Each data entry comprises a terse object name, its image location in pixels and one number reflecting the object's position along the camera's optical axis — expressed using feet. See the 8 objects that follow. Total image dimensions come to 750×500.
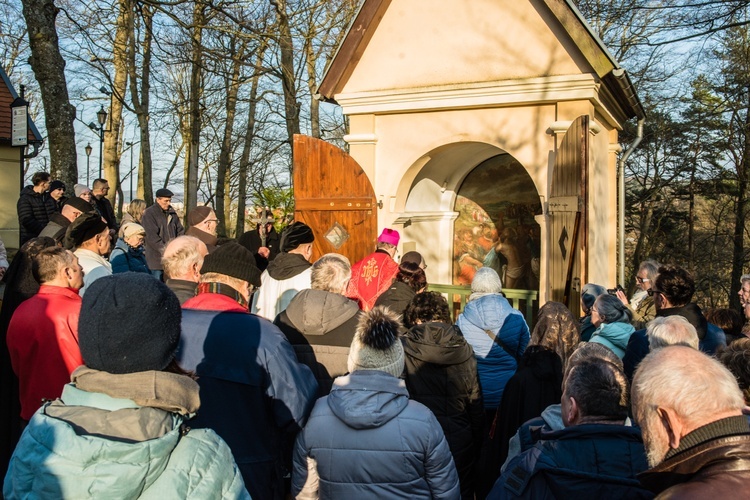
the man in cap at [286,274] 18.16
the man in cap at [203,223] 22.79
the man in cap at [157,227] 29.96
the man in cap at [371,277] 23.11
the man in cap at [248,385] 10.21
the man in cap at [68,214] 23.05
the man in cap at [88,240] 16.35
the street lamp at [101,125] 80.74
